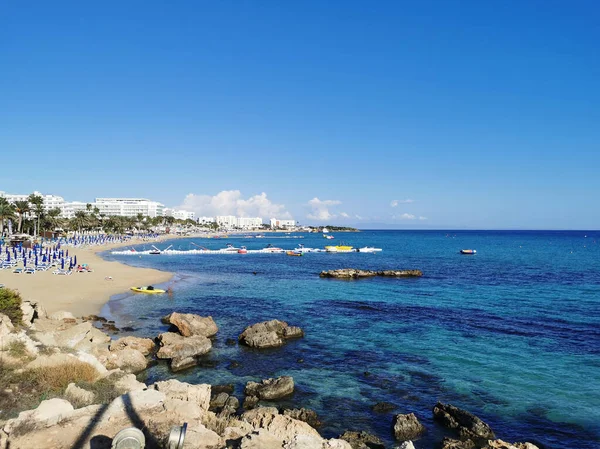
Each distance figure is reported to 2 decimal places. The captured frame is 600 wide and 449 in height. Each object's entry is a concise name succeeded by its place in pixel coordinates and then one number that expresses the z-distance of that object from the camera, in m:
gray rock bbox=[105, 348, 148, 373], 19.00
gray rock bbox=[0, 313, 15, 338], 15.70
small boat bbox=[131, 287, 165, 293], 41.03
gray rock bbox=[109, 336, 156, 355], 21.36
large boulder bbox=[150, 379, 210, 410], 13.52
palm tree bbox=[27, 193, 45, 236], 102.31
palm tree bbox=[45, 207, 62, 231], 117.44
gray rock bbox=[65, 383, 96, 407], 12.26
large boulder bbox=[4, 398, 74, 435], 9.92
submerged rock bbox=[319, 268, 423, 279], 57.66
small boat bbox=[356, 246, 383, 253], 112.79
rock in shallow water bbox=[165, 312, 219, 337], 24.79
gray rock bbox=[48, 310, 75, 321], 25.69
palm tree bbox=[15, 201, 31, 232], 96.69
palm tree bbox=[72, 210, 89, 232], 131.00
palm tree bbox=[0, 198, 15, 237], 87.62
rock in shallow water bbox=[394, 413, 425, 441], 13.95
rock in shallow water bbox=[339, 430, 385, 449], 12.94
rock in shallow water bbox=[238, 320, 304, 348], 23.88
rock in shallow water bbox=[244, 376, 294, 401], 16.73
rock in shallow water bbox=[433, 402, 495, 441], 13.93
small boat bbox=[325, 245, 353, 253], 112.62
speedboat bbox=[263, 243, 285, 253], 107.29
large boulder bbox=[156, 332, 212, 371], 20.38
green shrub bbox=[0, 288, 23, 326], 20.17
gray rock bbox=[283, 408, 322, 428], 14.66
